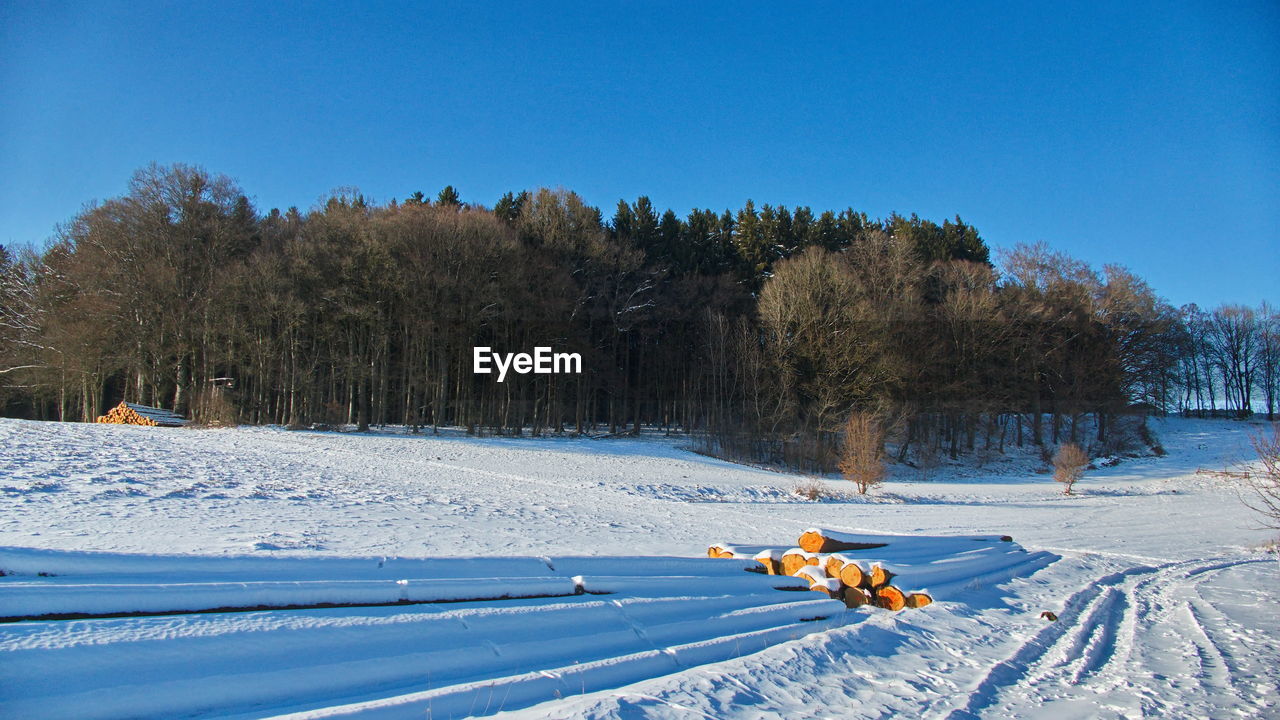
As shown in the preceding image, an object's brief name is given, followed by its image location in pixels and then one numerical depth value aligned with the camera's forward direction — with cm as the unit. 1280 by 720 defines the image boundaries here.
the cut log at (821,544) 910
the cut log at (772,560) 866
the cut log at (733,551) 922
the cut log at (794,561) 850
